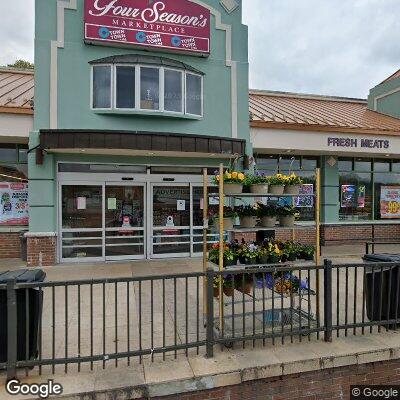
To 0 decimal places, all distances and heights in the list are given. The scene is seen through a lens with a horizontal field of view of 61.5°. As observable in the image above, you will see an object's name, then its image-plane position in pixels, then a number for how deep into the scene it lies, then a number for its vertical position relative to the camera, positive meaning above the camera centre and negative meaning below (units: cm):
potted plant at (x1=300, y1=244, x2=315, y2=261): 491 -75
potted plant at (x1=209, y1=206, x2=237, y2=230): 473 -23
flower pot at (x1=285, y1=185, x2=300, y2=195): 496 +19
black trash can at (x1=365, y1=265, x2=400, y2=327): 473 -131
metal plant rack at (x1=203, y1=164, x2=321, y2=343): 441 -156
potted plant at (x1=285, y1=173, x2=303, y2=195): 495 +28
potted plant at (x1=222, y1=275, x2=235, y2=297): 446 -111
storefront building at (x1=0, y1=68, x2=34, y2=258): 1034 +28
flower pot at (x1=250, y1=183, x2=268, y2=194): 478 +20
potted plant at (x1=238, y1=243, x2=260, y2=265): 462 -74
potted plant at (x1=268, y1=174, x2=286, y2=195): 490 +25
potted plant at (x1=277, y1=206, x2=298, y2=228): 501 -20
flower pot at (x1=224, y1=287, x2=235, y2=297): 454 -123
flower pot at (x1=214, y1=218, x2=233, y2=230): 473 -31
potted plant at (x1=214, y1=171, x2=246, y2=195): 462 +27
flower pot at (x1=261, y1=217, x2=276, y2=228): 496 -30
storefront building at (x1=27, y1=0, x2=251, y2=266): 923 +234
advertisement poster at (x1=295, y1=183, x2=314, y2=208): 1273 +7
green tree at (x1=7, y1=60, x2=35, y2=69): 2788 +1163
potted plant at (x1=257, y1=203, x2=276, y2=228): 496 -20
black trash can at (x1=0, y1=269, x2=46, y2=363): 366 -130
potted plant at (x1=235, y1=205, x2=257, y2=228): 488 -21
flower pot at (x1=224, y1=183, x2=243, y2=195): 464 +19
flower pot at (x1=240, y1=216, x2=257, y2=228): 490 -30
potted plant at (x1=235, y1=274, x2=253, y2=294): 457 -111
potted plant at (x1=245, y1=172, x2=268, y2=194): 478 +25
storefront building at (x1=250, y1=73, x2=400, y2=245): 1134 +171
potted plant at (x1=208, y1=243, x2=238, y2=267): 453 -73
